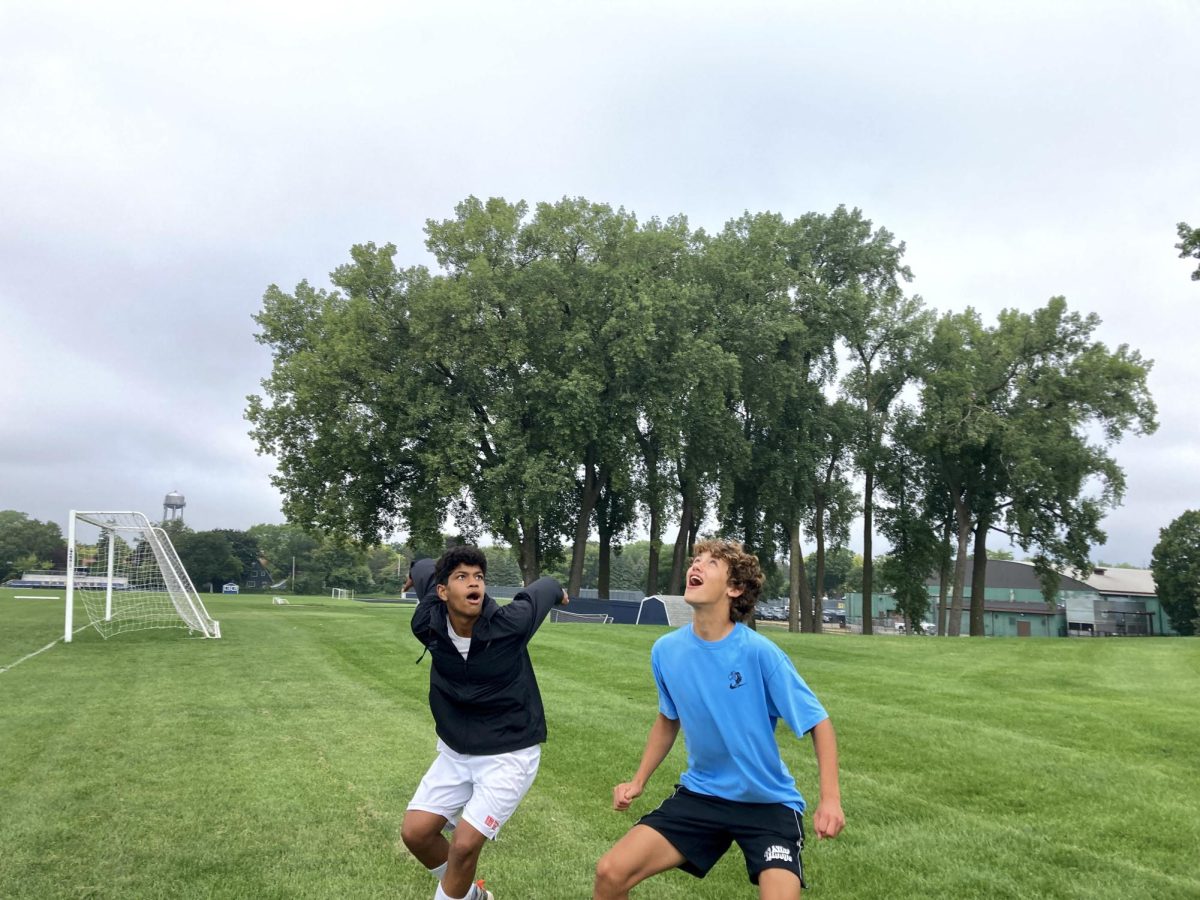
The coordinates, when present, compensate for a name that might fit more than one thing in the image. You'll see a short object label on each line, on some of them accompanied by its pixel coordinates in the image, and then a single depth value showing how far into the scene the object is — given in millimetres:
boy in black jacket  4652
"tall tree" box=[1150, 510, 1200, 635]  64875
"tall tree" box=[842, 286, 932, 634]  45781
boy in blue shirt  3721
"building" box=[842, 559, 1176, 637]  76438
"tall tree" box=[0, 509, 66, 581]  105562
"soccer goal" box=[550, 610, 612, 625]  38728
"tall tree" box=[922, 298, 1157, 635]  41812
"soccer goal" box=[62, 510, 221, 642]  25078
